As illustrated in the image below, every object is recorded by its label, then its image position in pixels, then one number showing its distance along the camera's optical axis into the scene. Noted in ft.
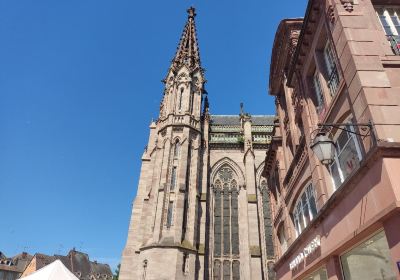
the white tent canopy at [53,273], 29.86
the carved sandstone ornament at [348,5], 28.07
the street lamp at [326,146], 21.97
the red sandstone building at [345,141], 20.31
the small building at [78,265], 190.83
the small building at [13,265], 198.39
